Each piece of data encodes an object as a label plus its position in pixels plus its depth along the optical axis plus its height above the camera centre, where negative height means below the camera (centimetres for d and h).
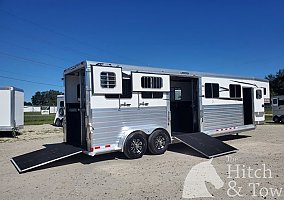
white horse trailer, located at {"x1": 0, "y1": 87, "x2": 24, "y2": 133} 1179 -4
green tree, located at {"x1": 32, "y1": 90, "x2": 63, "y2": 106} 9772 +528
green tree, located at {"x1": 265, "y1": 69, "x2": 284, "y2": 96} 4136 +399
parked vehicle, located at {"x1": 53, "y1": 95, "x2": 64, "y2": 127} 1698 -28
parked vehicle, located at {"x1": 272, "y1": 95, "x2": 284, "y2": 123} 1682 -28
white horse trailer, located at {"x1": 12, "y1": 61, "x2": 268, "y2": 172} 559 -13
